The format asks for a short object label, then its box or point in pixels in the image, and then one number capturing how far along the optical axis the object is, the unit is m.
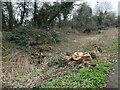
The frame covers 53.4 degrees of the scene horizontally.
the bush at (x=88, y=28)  21.93
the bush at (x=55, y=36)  10.60
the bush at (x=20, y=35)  8.33
